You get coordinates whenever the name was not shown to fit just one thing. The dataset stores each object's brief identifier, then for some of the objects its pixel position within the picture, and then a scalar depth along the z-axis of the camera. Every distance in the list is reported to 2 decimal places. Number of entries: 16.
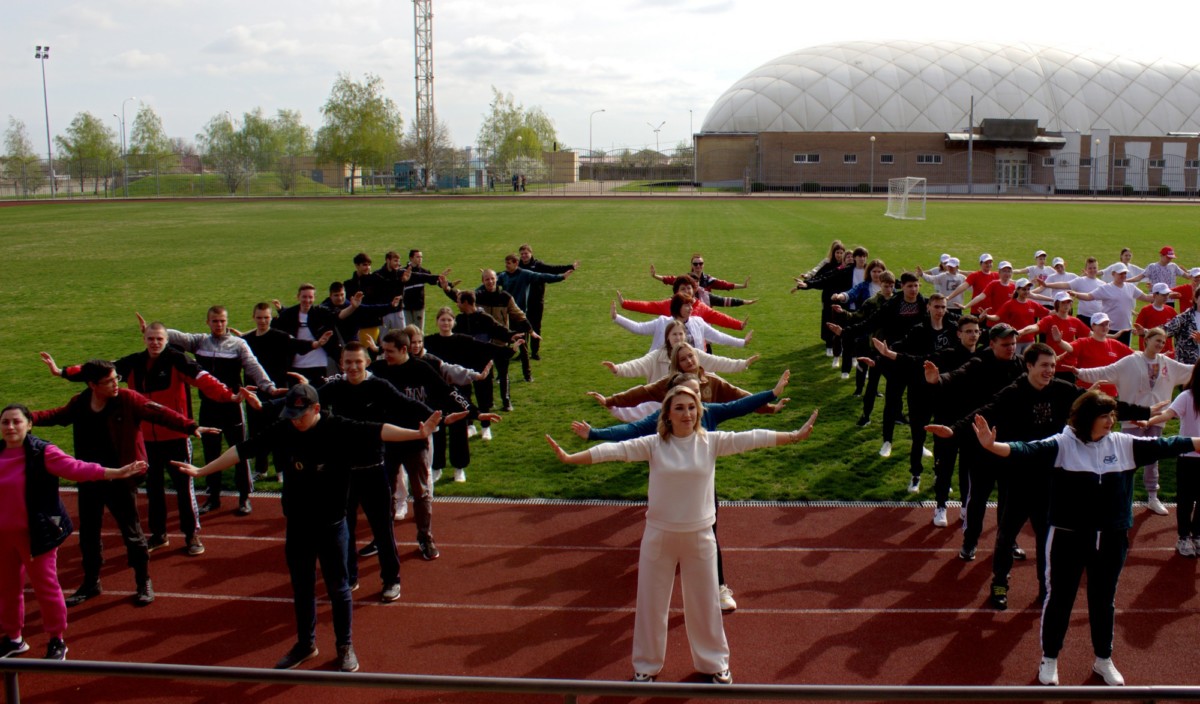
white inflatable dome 82.75
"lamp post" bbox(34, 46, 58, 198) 74.50
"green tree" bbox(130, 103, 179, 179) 95.94
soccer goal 46.34
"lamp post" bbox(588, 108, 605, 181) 93.62
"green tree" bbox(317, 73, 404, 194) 86.00
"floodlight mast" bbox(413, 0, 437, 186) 98.00
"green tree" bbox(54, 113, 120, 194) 89.94
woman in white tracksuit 5.82
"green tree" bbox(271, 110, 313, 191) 110.69
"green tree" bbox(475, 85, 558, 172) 99.19
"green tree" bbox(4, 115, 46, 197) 76.44
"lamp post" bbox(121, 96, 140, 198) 74.00
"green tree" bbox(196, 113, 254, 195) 79.19
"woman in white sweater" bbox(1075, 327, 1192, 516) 9.01
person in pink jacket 6.37
